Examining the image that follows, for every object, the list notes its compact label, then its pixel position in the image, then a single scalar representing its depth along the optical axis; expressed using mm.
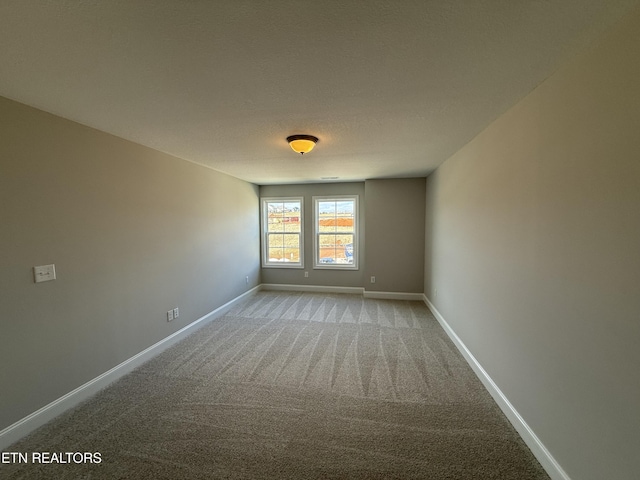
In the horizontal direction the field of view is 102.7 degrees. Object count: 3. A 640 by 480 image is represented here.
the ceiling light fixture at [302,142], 2396
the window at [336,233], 5426
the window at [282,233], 5633
